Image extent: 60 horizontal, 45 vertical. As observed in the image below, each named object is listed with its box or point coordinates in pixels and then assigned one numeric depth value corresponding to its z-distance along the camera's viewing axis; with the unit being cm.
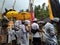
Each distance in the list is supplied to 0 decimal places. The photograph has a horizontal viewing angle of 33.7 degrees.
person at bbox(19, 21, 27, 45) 415
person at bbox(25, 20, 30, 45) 419
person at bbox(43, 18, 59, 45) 342
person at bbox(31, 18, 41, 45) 396
